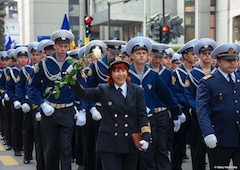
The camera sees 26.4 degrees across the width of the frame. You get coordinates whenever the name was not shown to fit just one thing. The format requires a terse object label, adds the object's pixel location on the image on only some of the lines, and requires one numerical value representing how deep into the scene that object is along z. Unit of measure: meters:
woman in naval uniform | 5.65
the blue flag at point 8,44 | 16.61
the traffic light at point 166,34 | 21.85
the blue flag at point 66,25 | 13.57
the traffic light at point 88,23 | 22.36
